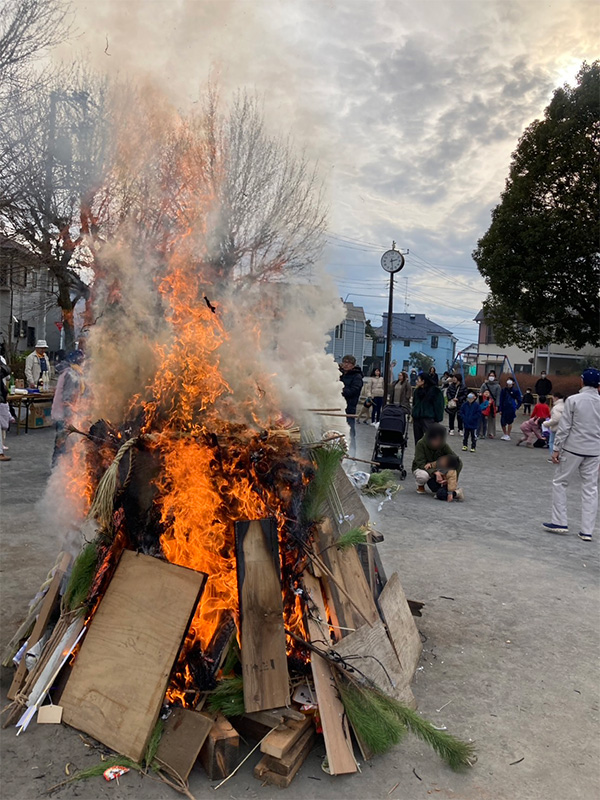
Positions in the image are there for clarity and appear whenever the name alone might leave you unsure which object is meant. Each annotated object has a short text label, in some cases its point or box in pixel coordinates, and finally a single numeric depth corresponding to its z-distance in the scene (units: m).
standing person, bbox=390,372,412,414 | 15.75
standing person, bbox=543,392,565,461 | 10.97
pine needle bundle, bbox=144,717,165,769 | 2.84
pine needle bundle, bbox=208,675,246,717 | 3.06
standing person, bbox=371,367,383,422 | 18.94
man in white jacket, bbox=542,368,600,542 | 7.20
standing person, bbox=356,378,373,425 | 18.94
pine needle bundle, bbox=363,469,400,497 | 6.76
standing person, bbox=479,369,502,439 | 17.48
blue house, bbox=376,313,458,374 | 70.69
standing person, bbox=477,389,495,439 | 17.02
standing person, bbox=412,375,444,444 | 11.79
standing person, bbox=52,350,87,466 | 8.01
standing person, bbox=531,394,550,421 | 16.95
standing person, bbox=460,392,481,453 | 15.02
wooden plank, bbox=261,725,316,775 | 2.78
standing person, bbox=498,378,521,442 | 17.88
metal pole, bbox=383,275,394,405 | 19.10
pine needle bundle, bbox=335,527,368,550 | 3.77
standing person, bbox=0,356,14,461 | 10.47
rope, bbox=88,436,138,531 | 3.49
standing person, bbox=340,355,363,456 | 11.05
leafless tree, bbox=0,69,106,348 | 8.65
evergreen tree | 21.41
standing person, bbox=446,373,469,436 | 17.48
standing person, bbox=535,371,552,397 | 19.28
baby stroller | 10.88
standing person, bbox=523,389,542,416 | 23.45
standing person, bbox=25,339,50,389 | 15.79
